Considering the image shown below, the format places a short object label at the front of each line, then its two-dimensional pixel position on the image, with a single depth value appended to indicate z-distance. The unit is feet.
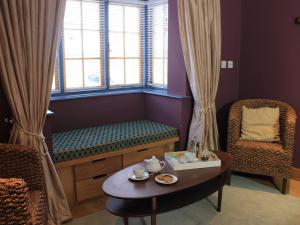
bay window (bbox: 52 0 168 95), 11.24
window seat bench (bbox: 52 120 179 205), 8.91
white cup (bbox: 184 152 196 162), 8.32
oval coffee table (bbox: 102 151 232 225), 6.87
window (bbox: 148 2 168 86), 12.53
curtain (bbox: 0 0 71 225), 7.16
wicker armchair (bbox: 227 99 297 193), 9.98
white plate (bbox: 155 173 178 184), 7.28
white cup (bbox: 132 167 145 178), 7.47
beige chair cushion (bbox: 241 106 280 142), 10.84
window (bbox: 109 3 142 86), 12.31
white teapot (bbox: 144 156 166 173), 7.83
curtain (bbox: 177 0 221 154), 10.58
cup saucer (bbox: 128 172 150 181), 7.43
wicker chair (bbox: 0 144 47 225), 6.09
